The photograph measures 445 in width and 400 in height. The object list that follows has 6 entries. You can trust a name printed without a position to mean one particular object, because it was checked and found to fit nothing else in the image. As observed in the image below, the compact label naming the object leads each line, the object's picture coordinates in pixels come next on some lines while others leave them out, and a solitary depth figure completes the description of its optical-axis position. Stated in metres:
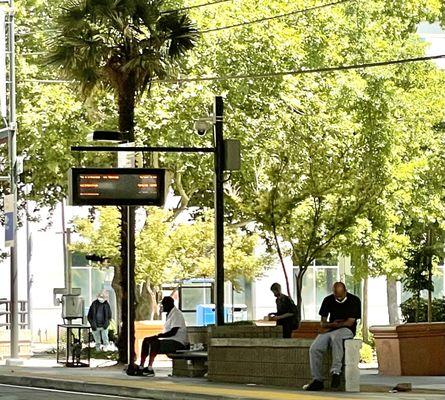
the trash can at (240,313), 55.28
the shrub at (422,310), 44.77
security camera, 26.88
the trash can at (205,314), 49.62
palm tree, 29.97
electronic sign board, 26.61
